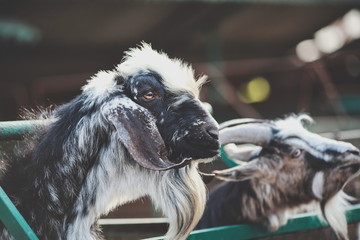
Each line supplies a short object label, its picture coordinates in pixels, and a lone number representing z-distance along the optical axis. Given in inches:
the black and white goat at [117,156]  174.9
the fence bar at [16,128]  186.1
